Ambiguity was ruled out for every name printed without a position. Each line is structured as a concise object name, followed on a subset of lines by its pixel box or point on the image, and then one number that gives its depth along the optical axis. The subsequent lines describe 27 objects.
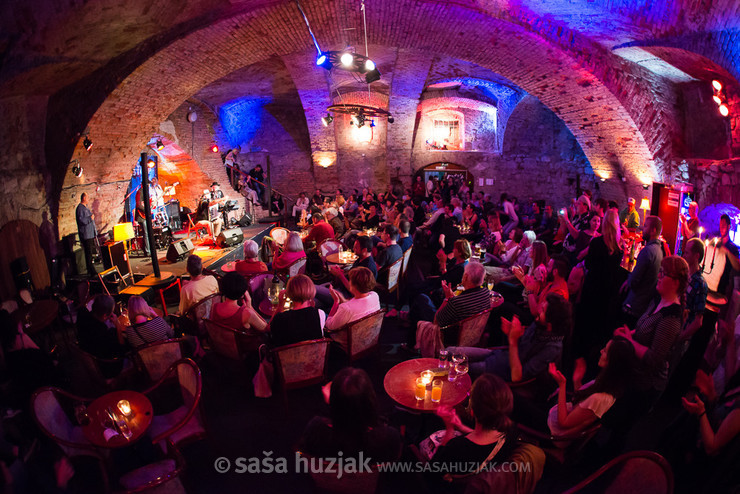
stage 8.28
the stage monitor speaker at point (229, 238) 10.05
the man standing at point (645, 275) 4.20
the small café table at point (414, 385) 2.80
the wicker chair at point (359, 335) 3.80
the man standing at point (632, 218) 7.38
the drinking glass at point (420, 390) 2.83
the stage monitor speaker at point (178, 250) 8.72
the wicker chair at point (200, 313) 4.35
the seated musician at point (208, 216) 10.88
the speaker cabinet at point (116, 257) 7.45
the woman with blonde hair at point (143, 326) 3.65
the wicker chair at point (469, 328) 3.71
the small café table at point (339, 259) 6.25
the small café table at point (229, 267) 6.24
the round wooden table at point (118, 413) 2.61
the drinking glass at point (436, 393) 2.83
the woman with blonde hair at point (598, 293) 4.40
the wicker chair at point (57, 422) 2.56
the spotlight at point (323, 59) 6.76
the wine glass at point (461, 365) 2.92
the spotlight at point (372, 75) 7.26
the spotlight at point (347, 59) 6.50
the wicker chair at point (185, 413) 2.87
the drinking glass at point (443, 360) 3.04
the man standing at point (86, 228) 7.41
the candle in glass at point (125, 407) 2.82
